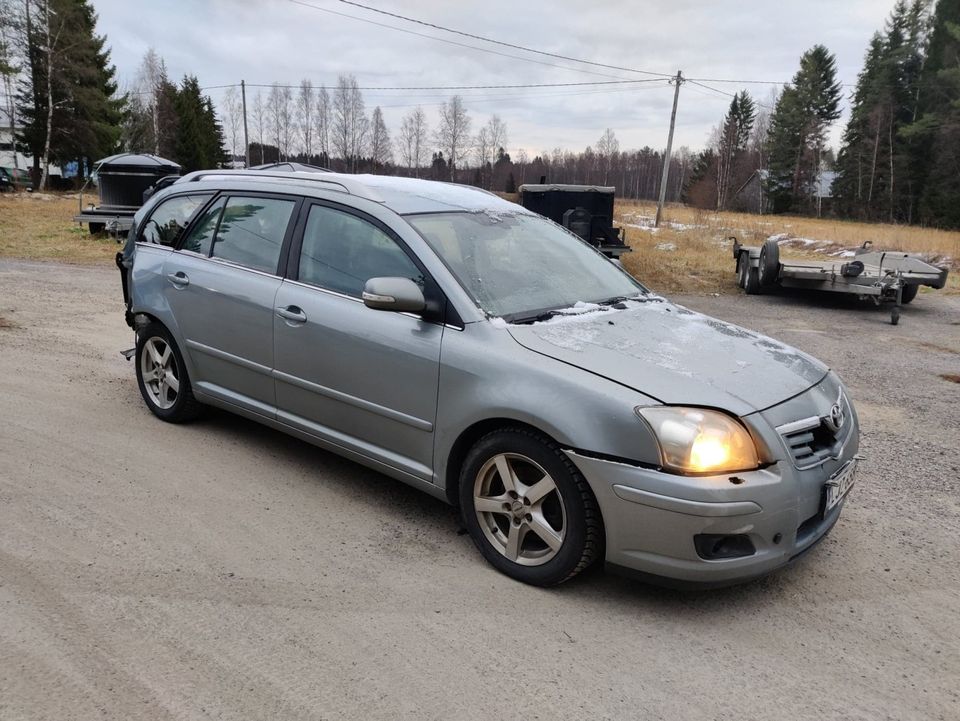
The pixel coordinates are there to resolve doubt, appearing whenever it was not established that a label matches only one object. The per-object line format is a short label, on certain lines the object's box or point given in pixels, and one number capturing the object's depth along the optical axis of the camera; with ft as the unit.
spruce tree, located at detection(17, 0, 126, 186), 131.34
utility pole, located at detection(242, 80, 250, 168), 179.93
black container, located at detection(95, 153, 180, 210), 64.80
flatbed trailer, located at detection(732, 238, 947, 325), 37.96
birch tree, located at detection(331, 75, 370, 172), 259.60
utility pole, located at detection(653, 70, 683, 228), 101.83
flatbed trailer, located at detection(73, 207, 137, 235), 60.54
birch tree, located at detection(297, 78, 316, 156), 268.21
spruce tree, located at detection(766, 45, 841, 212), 226.58
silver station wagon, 9.20
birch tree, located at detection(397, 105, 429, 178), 285.64
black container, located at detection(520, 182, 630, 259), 46.14
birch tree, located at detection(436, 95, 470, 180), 272.31
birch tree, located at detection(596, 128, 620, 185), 365.40
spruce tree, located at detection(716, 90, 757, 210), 266.36
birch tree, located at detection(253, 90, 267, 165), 277.85
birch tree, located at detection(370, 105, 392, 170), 269.85
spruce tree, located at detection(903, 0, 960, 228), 155.22
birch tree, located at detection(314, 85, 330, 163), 267.18
